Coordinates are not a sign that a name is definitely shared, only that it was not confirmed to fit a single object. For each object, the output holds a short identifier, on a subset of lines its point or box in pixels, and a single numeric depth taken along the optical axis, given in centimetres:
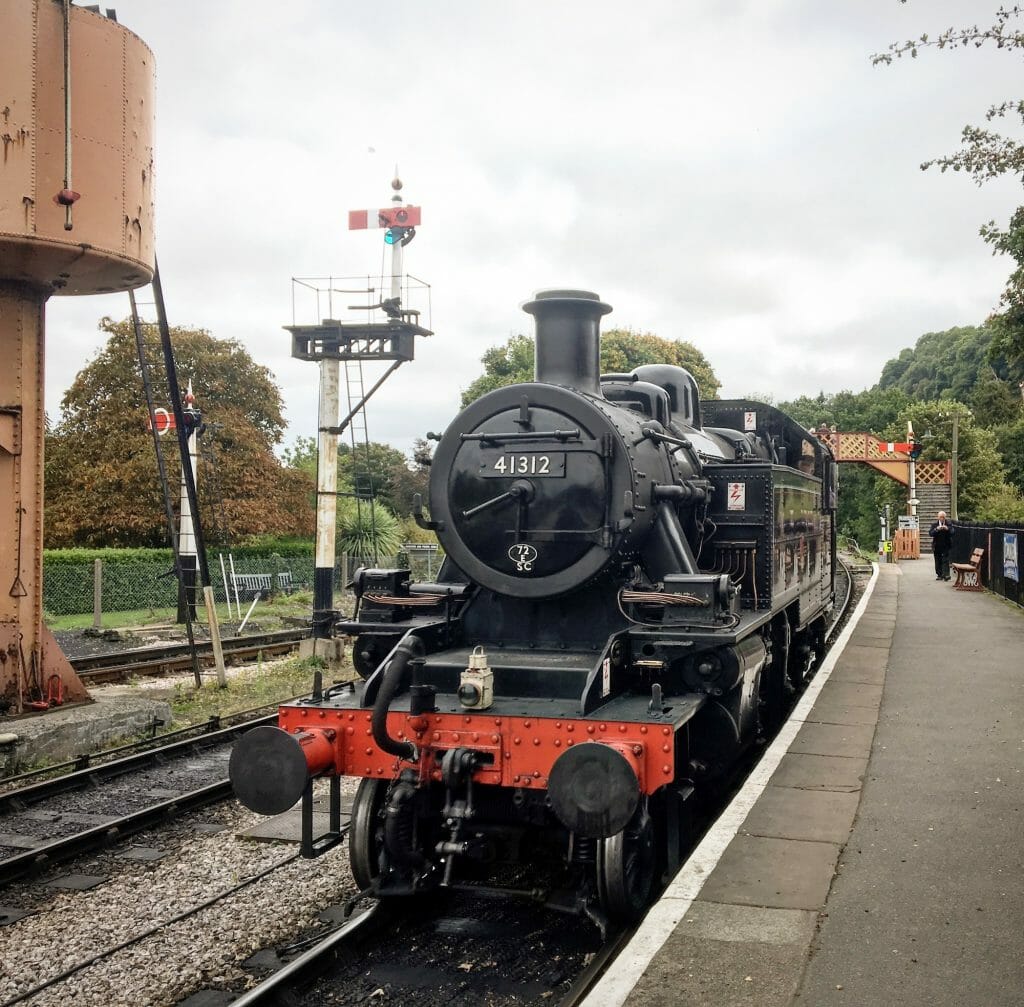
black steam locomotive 527
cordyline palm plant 2678
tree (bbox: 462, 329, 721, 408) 3919
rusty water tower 914
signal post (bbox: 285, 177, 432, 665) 1625
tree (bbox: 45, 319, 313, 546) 2797
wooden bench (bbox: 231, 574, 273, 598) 2598
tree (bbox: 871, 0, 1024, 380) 984
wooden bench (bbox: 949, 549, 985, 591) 2123
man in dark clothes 2411
